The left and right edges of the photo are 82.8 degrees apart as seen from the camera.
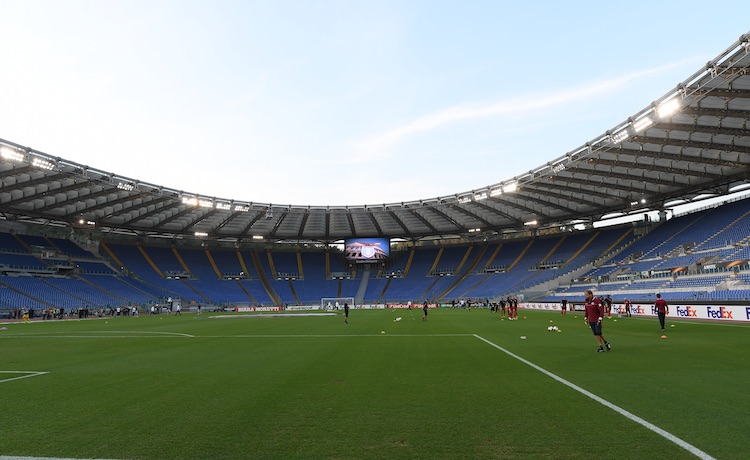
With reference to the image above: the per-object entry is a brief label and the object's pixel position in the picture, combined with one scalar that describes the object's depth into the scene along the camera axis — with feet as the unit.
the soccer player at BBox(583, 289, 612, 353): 41.65
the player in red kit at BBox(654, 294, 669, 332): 63.29
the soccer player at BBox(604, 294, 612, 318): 102.30
